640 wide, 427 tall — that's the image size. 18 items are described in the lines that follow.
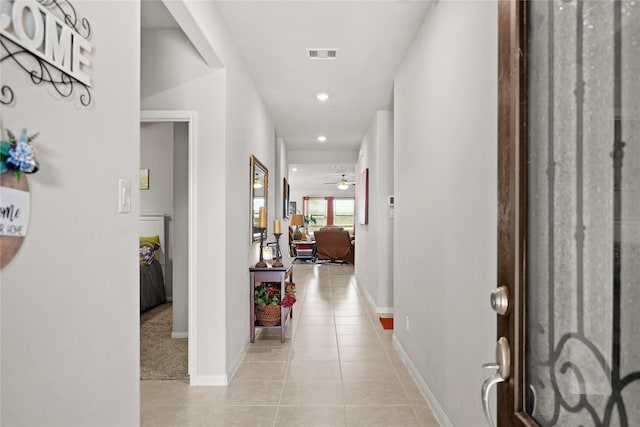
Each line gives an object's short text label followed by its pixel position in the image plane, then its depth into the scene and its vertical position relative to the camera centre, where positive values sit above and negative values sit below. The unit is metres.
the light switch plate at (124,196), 1.41 +0.06
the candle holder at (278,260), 4.05 -0.49
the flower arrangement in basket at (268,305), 3.97 -0.90
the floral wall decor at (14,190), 0.88 +0.05
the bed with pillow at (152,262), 4.94 -0.63
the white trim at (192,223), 2.95 -0.08
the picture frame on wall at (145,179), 5.71 +0.47
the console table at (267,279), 3.92 -0.65
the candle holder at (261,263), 3.97 -0.49
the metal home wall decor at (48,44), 0.92 +0.43
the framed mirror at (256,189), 4.09 +0.26
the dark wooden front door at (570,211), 0.69 +0.00
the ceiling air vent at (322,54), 3.44 +1.38
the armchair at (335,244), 10.61 -0.82
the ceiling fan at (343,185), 12.37 +0.86
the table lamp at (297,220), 9.68 -0.17
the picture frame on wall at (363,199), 6.24 +0.24
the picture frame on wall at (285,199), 7.57 +0.27
